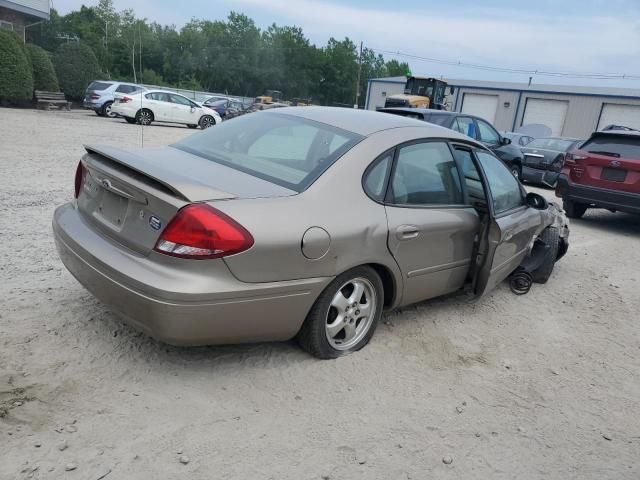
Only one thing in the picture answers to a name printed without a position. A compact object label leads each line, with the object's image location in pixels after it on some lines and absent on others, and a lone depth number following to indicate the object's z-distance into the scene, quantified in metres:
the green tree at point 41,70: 23.59
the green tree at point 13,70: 20.87
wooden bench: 23.34
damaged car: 2.69
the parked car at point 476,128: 10.23
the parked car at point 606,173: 7.95
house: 25.20
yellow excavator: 22.98
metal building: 32.72
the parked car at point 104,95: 22.50
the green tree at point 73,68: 27.06
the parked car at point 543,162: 13.20
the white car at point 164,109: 20.27
